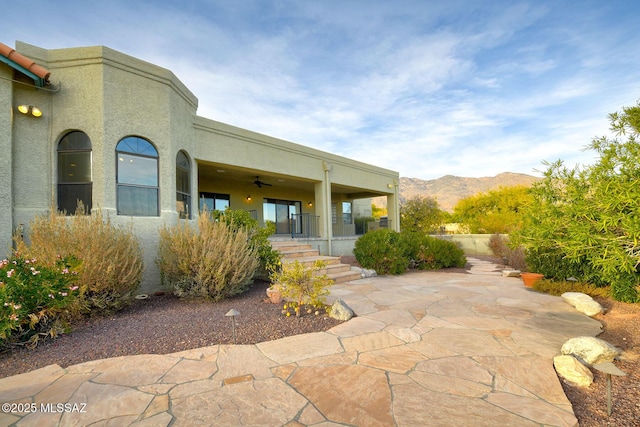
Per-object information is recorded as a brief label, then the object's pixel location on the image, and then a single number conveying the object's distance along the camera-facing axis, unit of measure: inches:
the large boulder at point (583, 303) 163.0
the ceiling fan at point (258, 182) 444.5
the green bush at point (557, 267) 215.2
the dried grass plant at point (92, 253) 164.1
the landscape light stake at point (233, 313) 121.1
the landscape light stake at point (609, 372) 74.4
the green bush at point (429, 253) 346.9
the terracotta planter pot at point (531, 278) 241.7
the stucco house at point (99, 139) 218.5
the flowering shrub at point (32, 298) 114.9
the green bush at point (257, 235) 253.6
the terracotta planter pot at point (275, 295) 186.4
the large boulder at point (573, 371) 89.8
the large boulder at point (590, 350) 100.0
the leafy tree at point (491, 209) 596.4
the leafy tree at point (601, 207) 113.0
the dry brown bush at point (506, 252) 351.3
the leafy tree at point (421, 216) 605.0
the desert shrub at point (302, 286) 162.9
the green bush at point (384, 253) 308.2
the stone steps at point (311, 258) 274.1
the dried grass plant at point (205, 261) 195.3
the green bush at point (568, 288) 199.2
